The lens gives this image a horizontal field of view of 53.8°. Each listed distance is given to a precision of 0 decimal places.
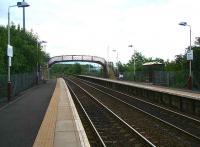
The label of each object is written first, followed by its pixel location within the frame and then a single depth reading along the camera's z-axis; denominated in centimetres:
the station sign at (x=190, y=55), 1846
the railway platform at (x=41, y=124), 548
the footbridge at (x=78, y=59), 5433
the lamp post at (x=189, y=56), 1781
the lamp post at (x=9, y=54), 1268
